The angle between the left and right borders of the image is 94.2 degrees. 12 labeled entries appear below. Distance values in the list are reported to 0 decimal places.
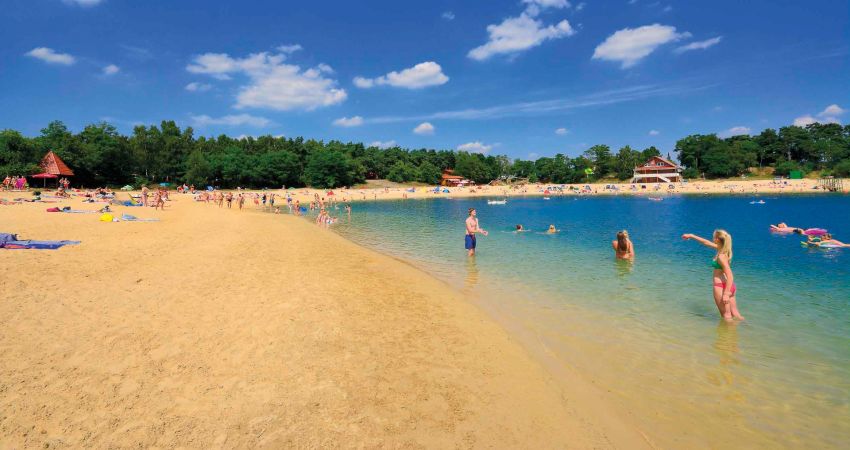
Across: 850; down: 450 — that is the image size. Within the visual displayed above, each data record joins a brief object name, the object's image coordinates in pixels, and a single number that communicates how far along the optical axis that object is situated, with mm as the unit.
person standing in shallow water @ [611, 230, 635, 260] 14852
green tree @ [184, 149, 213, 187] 70750
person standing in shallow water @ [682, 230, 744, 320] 7559
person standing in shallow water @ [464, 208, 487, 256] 15430
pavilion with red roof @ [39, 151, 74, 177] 51688
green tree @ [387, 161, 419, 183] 102312
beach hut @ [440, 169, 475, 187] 110612
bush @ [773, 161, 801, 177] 87419
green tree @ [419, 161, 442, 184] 106925
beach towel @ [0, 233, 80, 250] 11586
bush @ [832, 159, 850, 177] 76875
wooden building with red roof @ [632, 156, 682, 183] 96062
